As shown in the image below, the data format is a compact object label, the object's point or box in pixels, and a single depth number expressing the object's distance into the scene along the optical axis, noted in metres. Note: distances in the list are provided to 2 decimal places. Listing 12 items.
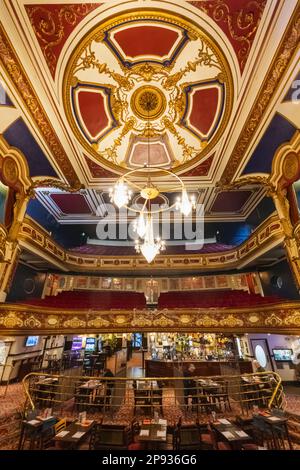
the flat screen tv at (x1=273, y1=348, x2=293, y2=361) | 9.45
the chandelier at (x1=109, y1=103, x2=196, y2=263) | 4.41
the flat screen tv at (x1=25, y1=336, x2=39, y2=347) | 10.01
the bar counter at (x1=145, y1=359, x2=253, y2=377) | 8.14
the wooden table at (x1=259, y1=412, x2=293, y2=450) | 4.18
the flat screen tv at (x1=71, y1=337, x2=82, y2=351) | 12.88
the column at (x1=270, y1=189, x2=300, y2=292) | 5.79
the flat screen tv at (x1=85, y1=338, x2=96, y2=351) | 12.84
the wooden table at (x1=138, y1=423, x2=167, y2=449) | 3.71
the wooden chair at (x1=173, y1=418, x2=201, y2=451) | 4.11
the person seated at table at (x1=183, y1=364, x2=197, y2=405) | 7.18
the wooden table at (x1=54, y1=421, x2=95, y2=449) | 3.79
